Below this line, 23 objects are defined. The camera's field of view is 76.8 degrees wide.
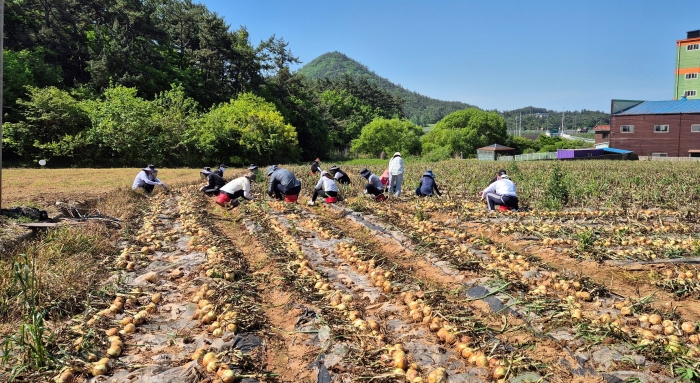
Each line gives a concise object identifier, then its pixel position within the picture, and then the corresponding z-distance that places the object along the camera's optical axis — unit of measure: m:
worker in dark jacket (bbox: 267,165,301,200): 11.62
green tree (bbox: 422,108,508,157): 60.62
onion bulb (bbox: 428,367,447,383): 3.11
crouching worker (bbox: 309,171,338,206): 11.48
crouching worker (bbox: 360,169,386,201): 12.12
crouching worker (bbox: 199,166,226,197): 13.20
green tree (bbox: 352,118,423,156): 55.50
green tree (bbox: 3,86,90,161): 26.59
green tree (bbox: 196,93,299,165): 33.41
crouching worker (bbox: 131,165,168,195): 13.22
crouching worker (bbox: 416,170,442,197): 12.63
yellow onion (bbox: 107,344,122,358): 3.54
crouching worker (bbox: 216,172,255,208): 11.02
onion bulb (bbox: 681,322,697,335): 3.68
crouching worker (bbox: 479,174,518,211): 10.13
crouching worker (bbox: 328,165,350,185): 13.84
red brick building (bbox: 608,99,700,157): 40.41
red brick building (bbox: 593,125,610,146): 72.19
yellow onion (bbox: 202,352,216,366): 3.36
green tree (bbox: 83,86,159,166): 28.61
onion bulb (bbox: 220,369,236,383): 3.11
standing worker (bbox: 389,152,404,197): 12.78
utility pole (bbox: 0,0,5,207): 6.61
